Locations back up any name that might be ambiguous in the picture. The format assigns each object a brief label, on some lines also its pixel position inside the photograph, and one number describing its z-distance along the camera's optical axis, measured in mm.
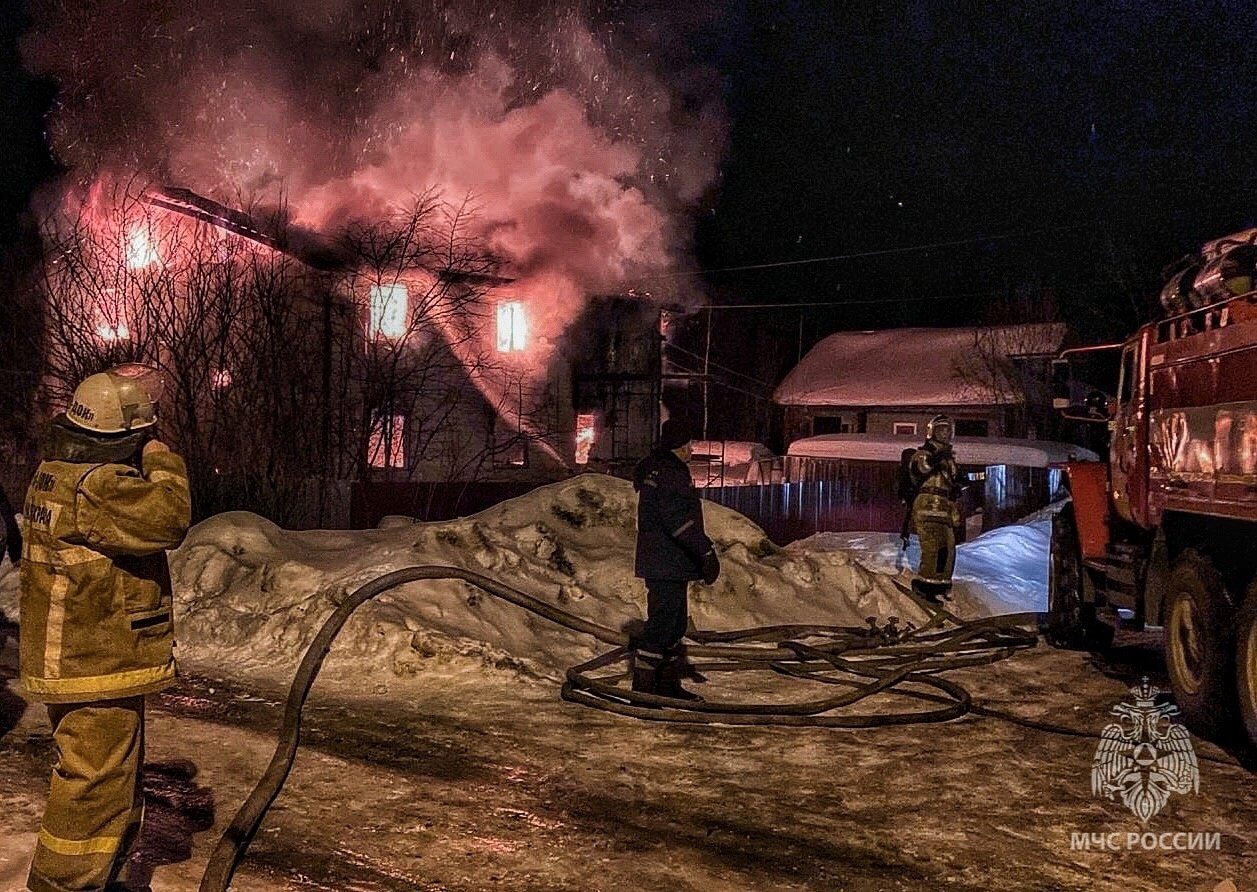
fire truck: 6324
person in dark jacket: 6793
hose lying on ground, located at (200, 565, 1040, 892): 5496
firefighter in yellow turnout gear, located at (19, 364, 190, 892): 3391
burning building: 14266
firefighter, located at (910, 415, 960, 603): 11086
